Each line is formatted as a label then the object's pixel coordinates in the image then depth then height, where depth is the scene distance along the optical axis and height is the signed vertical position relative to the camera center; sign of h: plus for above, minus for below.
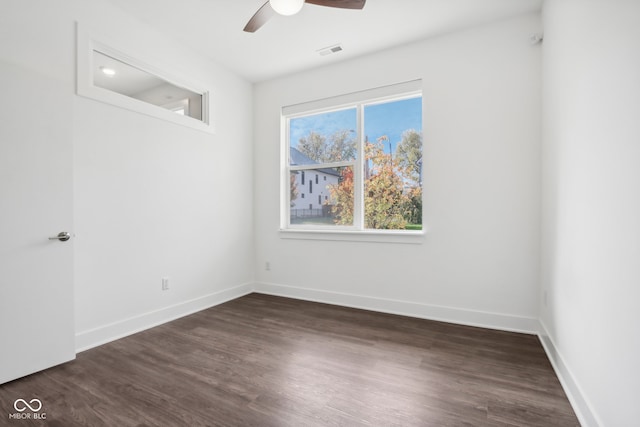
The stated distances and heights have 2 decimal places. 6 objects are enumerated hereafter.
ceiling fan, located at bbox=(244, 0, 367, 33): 2.13 +1.46
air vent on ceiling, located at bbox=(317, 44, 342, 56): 3.29 +1.72
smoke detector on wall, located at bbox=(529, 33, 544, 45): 2.63 +1.47
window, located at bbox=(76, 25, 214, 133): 2.47 +1.16
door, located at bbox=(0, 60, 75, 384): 1.95 -0.10
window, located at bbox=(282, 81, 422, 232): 3.35 +0.59
